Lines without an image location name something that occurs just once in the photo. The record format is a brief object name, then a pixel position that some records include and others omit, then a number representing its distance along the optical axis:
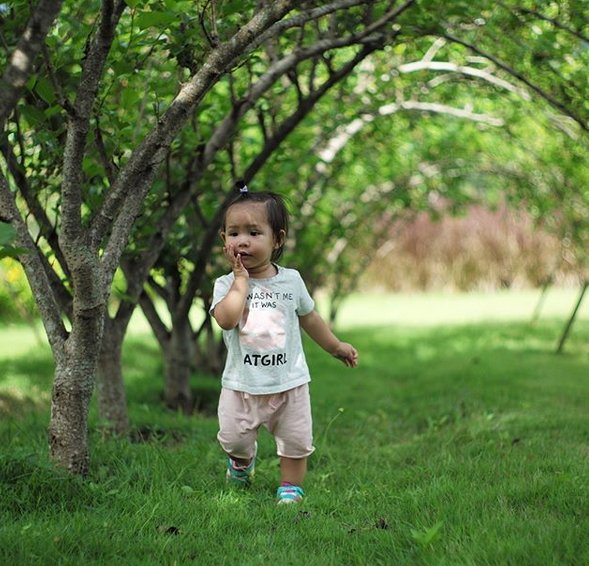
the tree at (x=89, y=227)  2.72
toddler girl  3.27
